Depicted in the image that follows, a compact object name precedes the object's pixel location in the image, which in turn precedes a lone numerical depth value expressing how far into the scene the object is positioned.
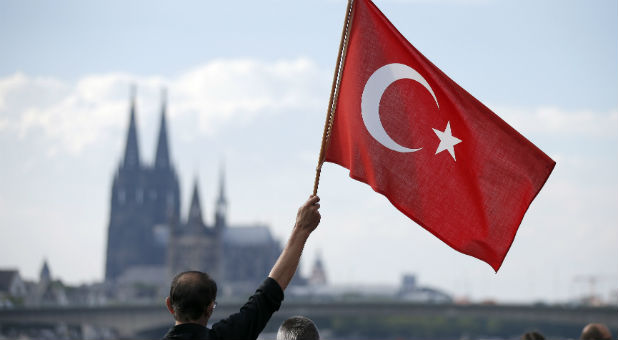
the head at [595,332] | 18.23
